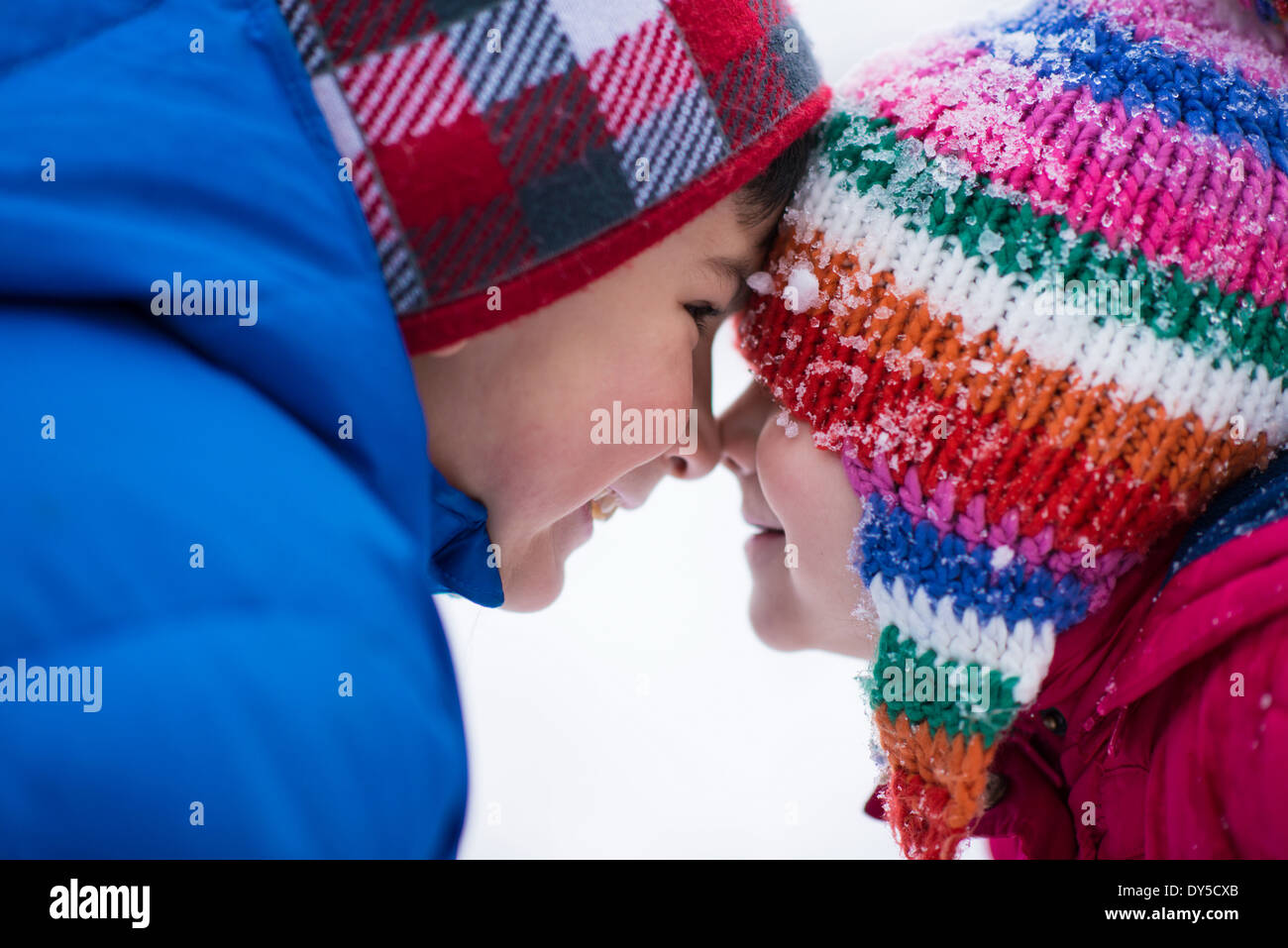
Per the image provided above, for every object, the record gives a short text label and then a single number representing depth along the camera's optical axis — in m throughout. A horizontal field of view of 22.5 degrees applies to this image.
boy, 0.76
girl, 0.85
